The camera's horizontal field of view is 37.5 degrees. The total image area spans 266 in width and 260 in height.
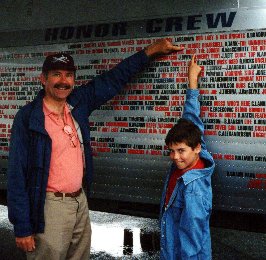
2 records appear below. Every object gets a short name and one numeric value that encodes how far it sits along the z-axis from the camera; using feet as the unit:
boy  8.60
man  9.33
